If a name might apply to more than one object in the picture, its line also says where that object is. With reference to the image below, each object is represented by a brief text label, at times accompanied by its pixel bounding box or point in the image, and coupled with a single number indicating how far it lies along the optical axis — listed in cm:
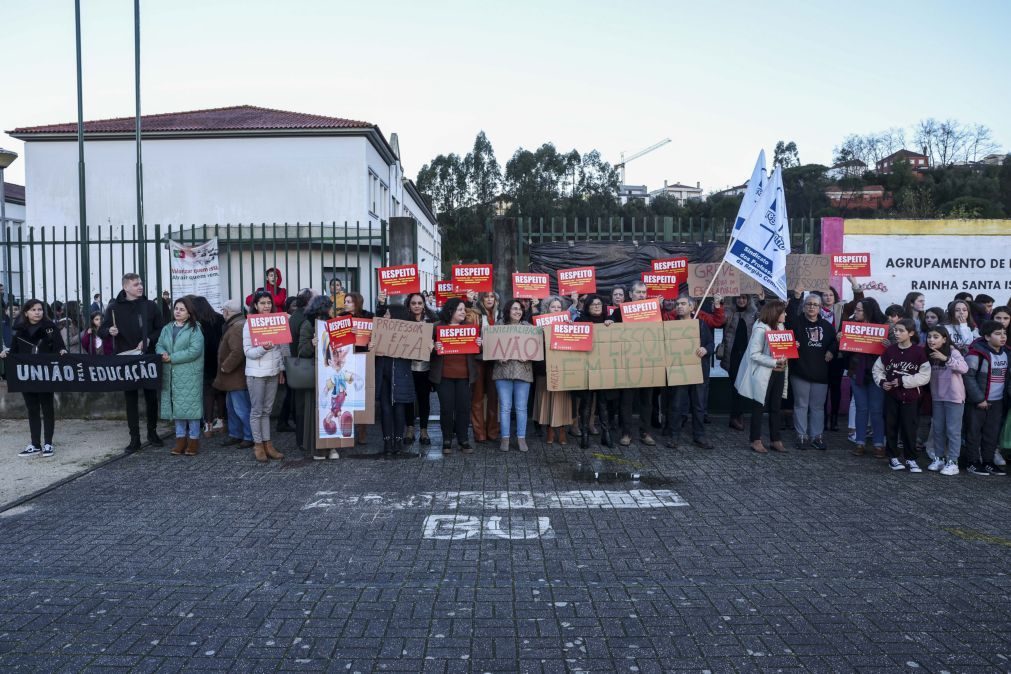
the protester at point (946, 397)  810
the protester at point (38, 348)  894
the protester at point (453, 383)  895
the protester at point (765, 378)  912
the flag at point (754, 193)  990
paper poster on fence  1070
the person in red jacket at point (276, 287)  1066
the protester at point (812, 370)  921
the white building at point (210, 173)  3488
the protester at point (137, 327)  941
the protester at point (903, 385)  825
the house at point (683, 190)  13692
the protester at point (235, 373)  904
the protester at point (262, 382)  861
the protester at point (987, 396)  812
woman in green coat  880
